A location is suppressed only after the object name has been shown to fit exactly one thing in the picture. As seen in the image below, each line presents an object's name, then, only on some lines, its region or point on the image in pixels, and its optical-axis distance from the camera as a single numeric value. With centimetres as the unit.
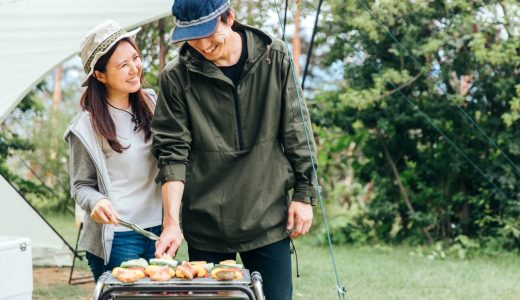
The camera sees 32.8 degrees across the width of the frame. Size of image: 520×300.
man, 250
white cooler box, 279
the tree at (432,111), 665
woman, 260
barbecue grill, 196
